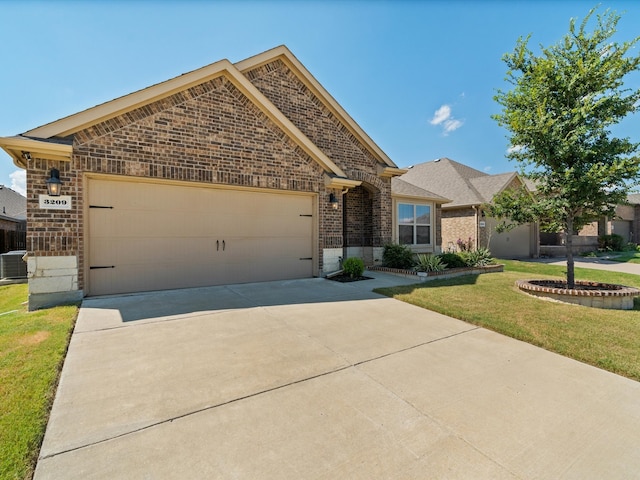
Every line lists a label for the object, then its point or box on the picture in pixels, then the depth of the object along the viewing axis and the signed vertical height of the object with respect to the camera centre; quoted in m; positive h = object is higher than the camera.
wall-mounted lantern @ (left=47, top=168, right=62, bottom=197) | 5.75 +1.14
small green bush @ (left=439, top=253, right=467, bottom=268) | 10.91 -0.86
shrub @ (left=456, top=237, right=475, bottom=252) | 16.58 -0.41
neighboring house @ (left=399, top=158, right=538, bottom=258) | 16.59 +1.25
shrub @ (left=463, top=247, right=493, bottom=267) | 11.23 -0.83
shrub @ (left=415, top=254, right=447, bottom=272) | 9.81 -0.91
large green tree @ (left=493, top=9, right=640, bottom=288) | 6.62 +2.76
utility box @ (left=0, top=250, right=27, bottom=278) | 9.78 -0.79
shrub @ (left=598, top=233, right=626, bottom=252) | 21.27 -0.50
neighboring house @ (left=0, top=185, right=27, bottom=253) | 18.30 +1.43
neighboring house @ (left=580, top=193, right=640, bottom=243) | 27.33 +1.00
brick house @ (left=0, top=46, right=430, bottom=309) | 5.95 +1.32
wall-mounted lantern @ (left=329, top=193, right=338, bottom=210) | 9.40 +1.19
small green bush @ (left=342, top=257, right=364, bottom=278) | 8.95 -0.86
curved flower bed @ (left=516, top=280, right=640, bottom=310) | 6.48 -1.34
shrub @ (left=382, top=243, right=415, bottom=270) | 10.54 -0.69
